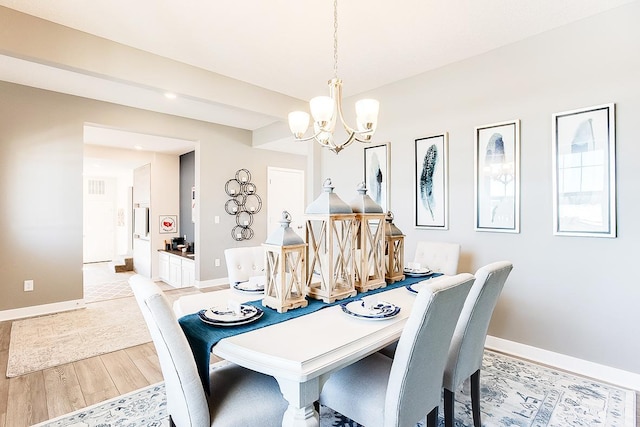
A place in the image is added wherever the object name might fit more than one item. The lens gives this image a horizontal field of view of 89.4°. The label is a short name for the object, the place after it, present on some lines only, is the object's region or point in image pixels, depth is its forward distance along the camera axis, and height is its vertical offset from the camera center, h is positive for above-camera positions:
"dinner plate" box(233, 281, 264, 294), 1.93 -0.45
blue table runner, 1.26 -0.48
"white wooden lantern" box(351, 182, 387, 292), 1.81 -0.18
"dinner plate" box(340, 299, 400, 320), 1.48 -0.46
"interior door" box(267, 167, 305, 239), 6.16 +0.38
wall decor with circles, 5.56 +0.20
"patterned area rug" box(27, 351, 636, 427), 1.88 -1.20
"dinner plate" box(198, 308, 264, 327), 1.37 -0.46
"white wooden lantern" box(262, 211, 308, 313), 1.51 -0.26
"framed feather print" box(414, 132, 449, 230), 3.19 +0.32
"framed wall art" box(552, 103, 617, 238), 2.29 +0.31
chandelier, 1.95 +0.62
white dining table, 1.10 -0.50
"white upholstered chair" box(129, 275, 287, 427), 1.12 -0.71
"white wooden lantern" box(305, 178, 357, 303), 1.65 -0.18
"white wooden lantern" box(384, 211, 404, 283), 2.11 -0.25
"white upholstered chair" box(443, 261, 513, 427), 1.51 -0.56
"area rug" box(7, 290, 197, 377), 2.69 -1.20
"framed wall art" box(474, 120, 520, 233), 2.74 +0.33
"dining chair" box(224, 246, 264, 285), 2.37 -0.37
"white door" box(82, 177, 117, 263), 8.55 -0.14
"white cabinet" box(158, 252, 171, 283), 5.93 -0.98
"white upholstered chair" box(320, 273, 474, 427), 1.19 -0.68
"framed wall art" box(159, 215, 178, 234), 6.37 -0.20
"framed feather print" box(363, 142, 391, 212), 3.67 +0.49
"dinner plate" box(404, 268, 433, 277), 2.32 -0.42
